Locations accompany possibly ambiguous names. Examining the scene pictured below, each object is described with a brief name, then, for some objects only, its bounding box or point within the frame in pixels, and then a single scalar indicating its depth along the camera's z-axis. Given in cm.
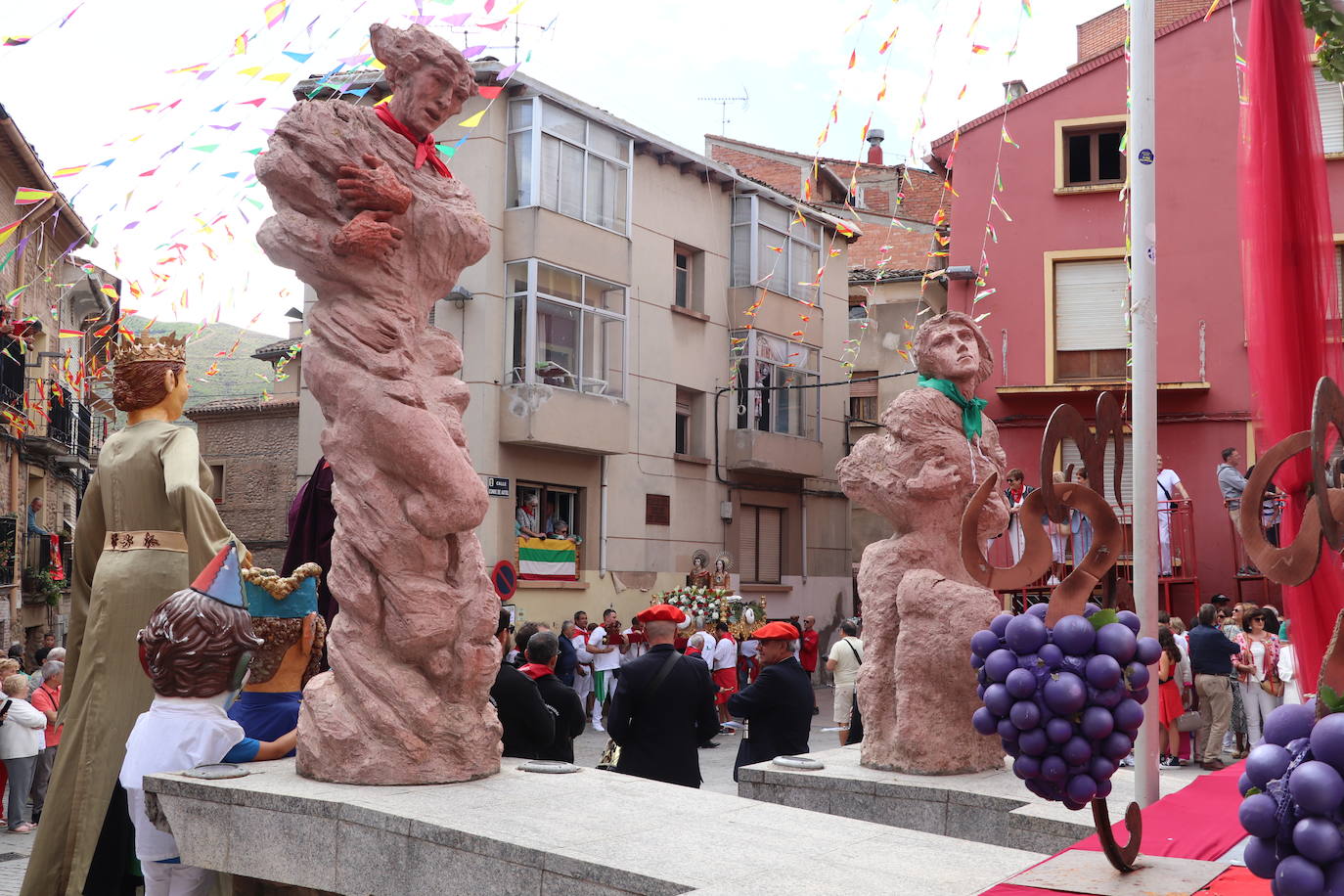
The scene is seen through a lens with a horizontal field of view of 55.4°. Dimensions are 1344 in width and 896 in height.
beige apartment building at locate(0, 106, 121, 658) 1952
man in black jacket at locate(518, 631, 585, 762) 719
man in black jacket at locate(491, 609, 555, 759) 664
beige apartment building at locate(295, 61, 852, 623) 1945
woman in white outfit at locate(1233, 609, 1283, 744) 1239
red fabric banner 391
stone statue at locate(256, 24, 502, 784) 540
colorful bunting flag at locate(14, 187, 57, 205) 611
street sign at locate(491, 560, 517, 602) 1312
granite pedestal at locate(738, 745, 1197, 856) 535
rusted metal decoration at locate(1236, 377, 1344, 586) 252
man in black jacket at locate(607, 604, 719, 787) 678
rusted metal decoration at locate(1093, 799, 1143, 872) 349
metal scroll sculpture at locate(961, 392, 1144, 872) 357
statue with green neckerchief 650
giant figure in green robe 559
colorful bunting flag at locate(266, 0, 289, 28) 560
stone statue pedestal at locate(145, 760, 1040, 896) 402
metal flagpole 438
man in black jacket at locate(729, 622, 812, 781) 746
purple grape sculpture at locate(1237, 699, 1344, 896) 223
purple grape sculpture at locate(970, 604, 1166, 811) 331
